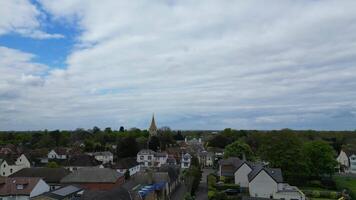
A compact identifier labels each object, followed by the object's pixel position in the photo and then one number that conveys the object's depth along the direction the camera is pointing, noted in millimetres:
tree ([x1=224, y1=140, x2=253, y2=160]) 75438
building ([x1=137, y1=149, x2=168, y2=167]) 86562
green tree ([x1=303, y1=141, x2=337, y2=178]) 62562
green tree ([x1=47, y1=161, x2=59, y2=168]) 64812
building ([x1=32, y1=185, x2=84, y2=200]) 36625
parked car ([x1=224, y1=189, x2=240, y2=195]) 49666
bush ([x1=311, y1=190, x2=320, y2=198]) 49503
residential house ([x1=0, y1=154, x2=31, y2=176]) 68625
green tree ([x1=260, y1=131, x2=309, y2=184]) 58719
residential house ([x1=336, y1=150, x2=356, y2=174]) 88562
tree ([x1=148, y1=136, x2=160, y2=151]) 104875
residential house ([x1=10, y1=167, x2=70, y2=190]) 51562
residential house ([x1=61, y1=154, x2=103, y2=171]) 70562
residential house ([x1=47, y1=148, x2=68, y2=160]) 94194
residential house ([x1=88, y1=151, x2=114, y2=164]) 88894
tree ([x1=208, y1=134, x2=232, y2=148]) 118250
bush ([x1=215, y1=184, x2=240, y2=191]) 51625
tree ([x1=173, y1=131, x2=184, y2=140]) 154250
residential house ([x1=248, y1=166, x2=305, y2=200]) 47041
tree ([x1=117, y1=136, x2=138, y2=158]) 92750
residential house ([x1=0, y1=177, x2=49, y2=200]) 41281
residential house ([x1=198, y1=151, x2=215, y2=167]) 97750
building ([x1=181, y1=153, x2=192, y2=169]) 89562
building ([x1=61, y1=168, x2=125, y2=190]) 46875
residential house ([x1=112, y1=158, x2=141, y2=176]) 69956
